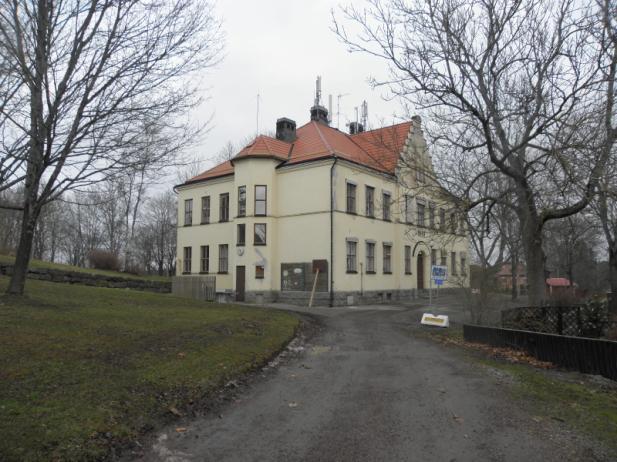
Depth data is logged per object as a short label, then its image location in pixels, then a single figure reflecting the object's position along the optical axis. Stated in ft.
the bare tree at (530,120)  38.78
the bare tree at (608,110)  36.14
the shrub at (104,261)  130.41
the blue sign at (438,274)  59.31
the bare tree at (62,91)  32.91
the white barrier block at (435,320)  57.93
